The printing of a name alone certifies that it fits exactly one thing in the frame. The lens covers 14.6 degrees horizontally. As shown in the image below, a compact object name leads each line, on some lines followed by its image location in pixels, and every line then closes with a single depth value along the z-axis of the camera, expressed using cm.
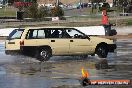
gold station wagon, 2261
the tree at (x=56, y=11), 6488
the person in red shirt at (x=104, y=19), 4135
